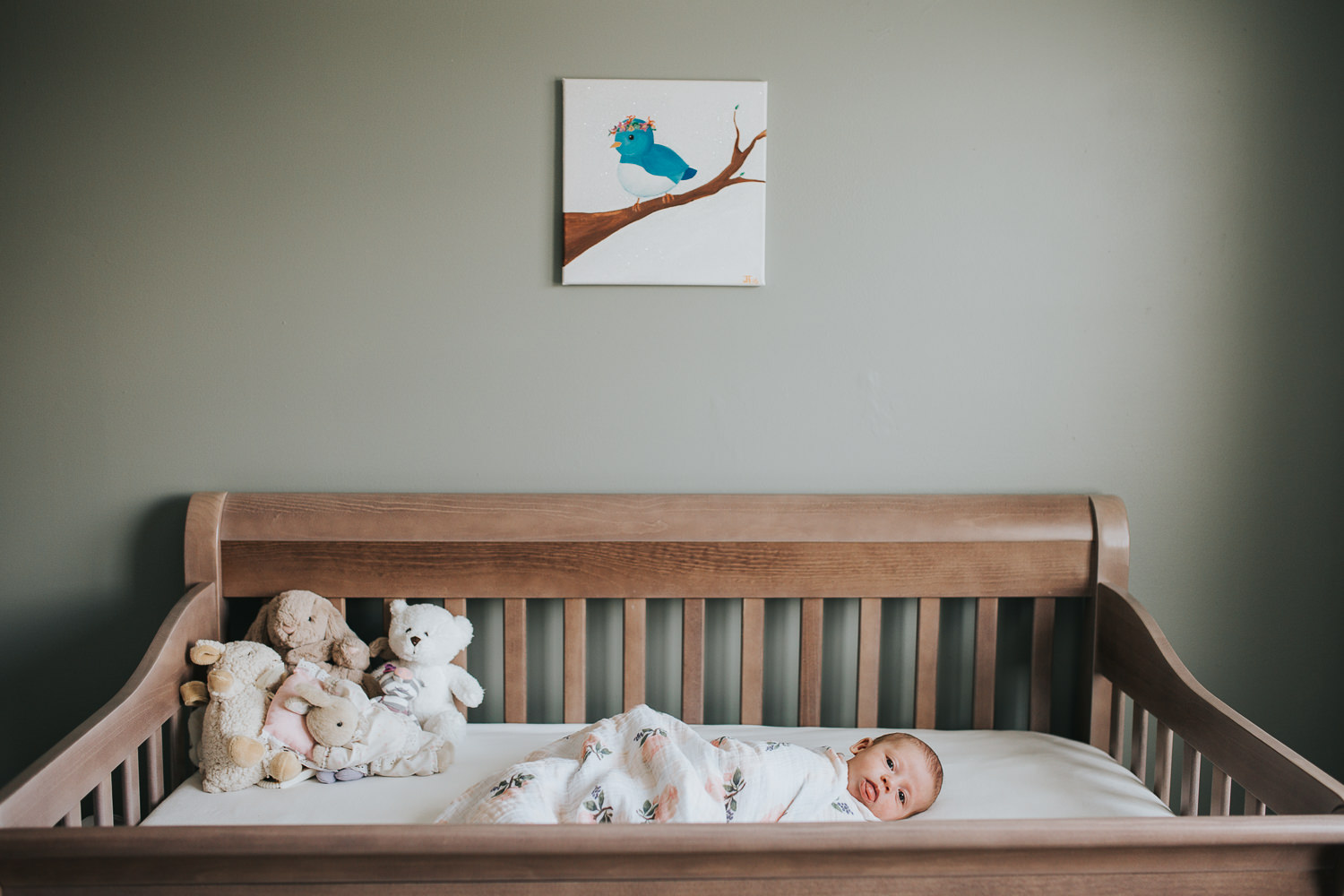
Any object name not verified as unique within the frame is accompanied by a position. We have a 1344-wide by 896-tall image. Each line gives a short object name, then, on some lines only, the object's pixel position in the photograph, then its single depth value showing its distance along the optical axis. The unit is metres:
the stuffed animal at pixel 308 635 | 1.36
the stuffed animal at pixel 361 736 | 1.27
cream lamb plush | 1.24
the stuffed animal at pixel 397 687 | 1.35
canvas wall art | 1.46
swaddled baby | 1.06
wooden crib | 1.24
